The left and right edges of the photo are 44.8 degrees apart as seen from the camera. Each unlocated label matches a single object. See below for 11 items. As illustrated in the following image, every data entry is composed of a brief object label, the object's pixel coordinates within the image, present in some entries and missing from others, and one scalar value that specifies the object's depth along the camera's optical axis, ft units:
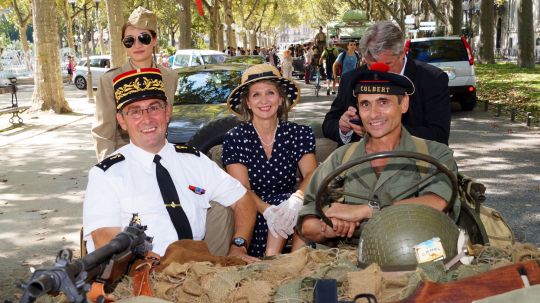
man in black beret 11.92
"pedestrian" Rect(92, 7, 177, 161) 19.06
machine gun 5.90
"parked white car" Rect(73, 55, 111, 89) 124.16
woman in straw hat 16.79
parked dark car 30.78
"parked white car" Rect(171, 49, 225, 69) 88.58
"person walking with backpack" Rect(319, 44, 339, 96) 85.40
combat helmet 9.17
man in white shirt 12.15
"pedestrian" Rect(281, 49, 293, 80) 108.20
